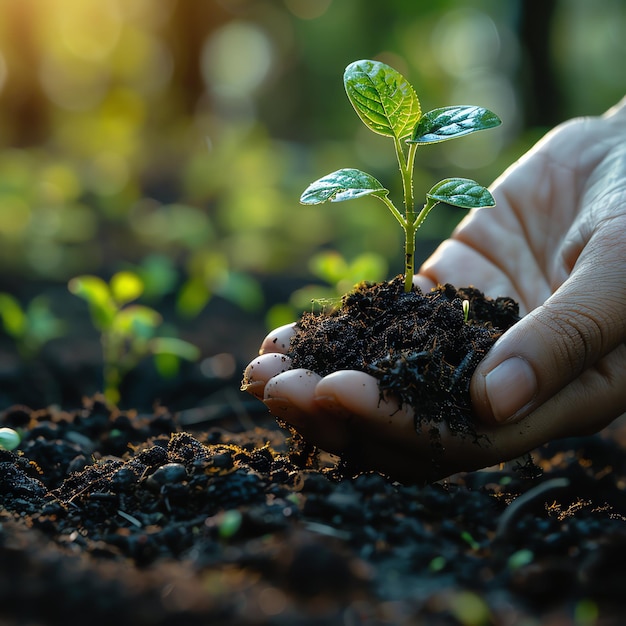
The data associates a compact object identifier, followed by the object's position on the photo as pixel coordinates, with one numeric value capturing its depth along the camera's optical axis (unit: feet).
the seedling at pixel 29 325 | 1.82
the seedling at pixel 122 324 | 1.75
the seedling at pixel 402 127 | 1.41
